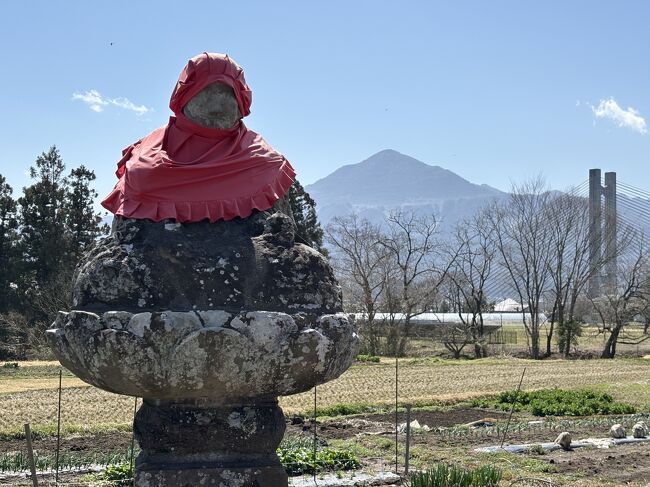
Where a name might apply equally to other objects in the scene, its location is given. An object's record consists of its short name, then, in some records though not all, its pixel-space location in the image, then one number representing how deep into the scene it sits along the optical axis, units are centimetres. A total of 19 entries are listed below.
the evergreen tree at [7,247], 3875
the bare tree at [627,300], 4166
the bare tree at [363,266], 4422
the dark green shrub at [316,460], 1035
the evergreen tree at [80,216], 4041
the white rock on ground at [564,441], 1262
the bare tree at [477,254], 4741
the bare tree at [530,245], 4812
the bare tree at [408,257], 4534
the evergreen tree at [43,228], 3966
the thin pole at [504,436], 1264
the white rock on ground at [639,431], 1381
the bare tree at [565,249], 4709
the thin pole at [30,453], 704
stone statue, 474
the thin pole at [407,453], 985
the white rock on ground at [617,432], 1374
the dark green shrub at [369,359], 3541
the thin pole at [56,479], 926
